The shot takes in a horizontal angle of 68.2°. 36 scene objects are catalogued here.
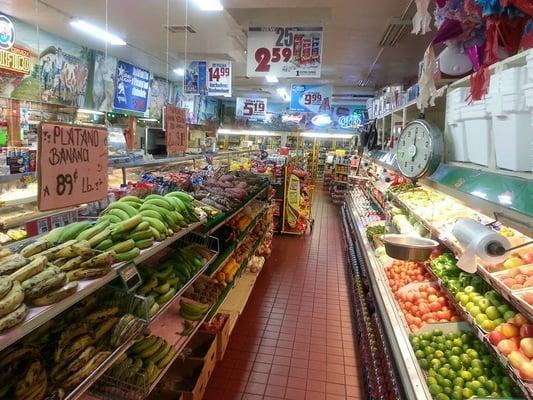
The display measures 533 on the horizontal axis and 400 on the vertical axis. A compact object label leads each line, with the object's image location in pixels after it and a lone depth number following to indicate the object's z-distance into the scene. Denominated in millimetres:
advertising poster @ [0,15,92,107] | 6828
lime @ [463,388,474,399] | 2033
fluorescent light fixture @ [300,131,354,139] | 20734
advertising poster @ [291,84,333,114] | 10664
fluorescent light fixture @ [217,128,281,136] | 19753
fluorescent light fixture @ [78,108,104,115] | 9385
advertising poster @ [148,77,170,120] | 12061
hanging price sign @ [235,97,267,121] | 14984
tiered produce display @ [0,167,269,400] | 1605
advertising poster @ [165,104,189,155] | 3945
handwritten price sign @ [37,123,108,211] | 1824
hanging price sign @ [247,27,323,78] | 5770
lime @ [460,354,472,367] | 2279
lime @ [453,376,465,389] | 2123
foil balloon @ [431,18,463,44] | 2693
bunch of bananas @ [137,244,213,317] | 2672
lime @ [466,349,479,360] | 2314
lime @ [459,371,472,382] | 2156
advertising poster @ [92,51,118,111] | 9492
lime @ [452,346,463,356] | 2402
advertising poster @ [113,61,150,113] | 10203
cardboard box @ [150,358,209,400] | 3111
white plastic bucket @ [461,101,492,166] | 2201
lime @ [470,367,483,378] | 2165
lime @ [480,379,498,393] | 2025
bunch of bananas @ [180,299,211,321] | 3328
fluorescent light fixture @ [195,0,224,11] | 5207
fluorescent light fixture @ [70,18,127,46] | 7047
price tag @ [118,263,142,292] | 2023
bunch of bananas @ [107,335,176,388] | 2367
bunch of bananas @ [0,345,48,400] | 1610
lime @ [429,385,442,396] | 2134
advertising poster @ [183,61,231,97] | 8828
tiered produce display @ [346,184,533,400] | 1891
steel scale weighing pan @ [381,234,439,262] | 2613
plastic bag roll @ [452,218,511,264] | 1788
